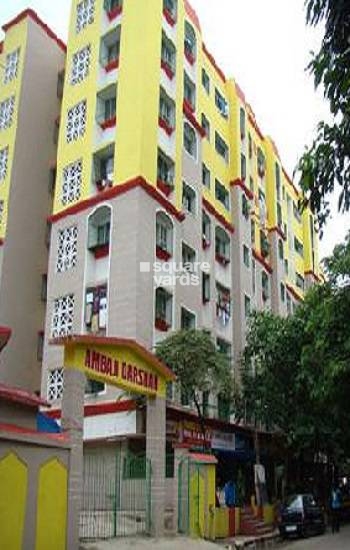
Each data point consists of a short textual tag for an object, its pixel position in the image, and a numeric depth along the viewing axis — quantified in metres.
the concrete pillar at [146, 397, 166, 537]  16.86
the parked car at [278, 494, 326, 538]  24.02
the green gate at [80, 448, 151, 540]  15.53
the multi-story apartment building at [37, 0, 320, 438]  25.88
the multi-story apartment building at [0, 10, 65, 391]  28.94
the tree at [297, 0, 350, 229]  6.03
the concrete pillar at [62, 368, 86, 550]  13.43
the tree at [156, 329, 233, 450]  23.70
